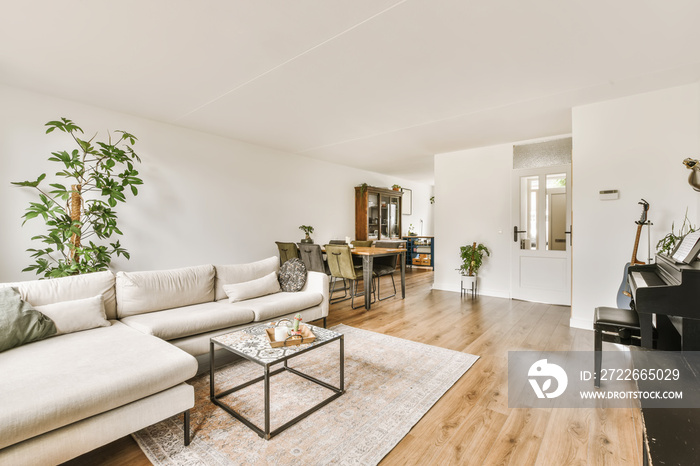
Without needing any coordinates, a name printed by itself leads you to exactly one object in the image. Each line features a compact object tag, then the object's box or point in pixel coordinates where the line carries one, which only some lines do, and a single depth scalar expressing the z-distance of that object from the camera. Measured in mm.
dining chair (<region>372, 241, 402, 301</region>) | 4656
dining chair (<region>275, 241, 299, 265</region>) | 4770
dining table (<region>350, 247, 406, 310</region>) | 4328
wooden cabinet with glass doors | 7043
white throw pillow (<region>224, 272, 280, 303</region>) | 3107
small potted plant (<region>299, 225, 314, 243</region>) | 5598
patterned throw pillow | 3566
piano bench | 2035
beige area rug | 1579
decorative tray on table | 1983
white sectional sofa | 1313
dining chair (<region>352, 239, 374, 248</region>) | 5777
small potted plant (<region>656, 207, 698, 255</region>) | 2857
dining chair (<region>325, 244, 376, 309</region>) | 4352
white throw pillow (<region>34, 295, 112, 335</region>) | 2125
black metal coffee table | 1734
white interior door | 4504
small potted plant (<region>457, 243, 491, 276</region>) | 5117
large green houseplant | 2869
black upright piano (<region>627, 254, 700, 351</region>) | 1434
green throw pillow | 1854
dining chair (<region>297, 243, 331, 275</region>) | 4434
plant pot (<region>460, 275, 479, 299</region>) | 5132
